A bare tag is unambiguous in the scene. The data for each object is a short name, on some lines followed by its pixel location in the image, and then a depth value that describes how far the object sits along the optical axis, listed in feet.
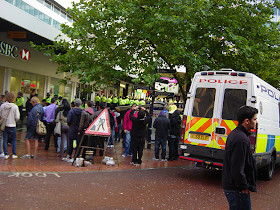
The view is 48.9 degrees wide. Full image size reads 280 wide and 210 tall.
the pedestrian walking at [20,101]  54.54
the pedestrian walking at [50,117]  34.73
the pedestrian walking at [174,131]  37.63
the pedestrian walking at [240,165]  10.73
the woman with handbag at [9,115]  28.02
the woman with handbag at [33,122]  28.55
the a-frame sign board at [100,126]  29.01
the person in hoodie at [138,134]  31.94
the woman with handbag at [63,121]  31.83
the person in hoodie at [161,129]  35.94
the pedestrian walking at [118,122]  43.75
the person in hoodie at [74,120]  30.35
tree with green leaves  38.29
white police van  25.90
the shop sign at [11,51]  47.86
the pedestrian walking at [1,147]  28.30
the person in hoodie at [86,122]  29.91
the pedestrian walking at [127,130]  37.55
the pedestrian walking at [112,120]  38.44
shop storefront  54.54
